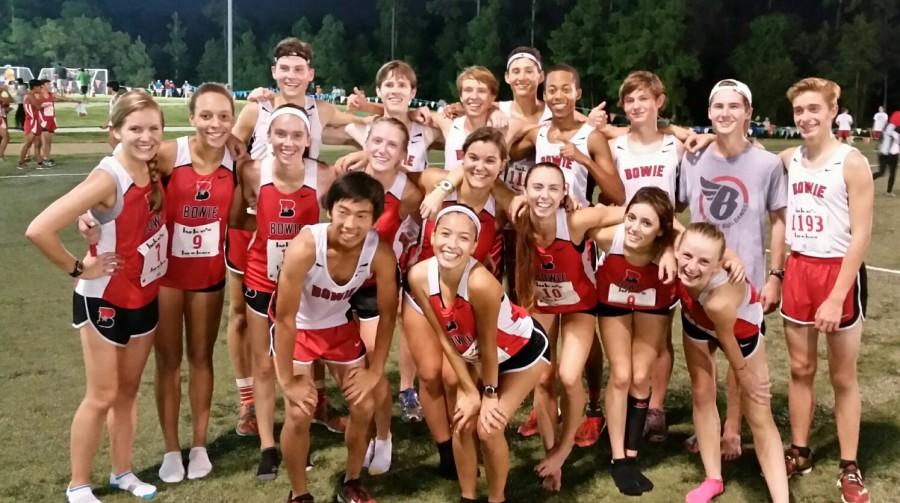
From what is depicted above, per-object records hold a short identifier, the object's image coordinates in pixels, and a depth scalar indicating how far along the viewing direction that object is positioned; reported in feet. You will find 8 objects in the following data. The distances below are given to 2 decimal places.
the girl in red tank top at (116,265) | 10.61
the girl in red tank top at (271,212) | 12.05
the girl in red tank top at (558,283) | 12.14
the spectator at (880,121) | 58.22
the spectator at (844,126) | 77.03
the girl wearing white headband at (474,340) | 10.55
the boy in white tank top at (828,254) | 11.65
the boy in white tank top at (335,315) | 10.78
